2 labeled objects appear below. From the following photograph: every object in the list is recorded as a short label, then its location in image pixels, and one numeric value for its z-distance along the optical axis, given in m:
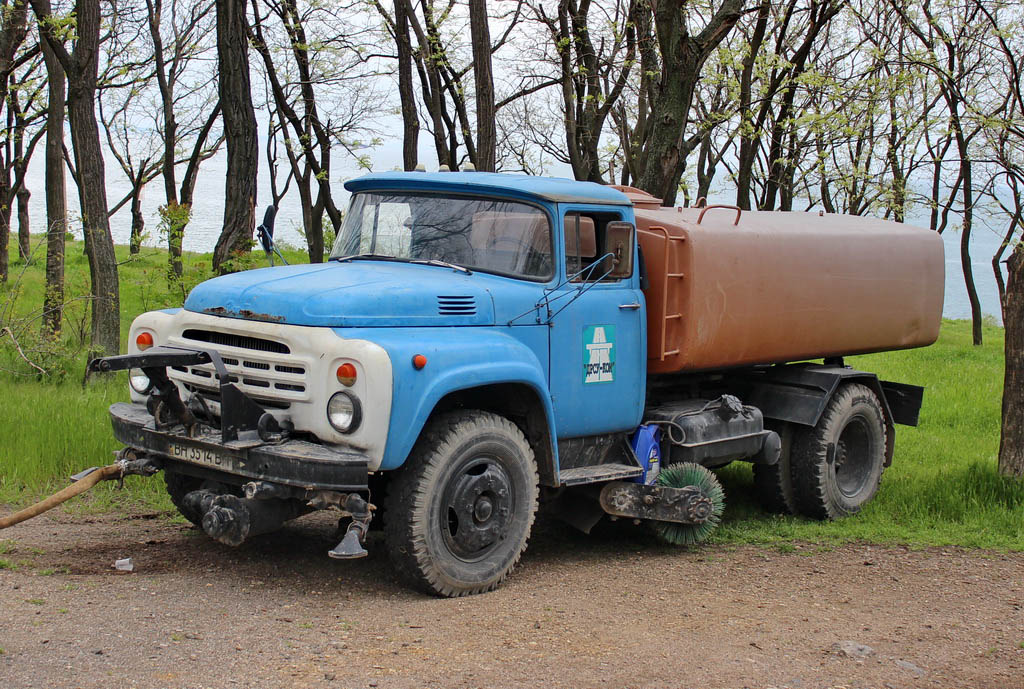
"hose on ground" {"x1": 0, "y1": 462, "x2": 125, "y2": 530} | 5.72
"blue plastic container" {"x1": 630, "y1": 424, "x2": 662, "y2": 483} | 7.18
